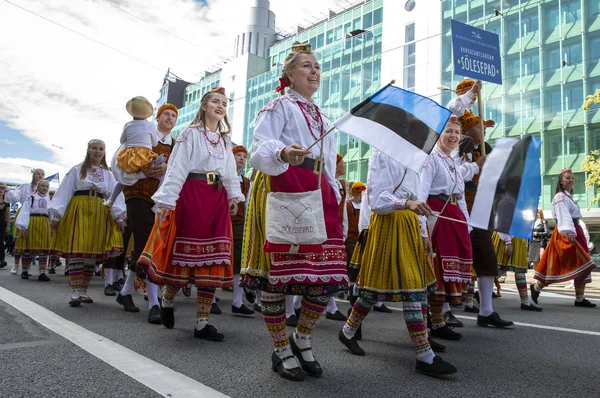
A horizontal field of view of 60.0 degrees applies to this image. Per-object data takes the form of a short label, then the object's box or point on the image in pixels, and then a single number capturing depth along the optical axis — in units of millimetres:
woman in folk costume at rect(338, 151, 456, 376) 3406
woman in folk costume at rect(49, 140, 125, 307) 5980
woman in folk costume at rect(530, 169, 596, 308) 7273
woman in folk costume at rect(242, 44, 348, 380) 2867
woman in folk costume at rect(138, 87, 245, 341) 4051
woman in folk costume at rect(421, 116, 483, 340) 4254
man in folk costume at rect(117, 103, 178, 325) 5047
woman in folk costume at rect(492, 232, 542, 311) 6758
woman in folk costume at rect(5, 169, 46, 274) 10594
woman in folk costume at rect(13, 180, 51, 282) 9897
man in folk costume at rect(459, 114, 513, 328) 4961
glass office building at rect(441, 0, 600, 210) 25047
